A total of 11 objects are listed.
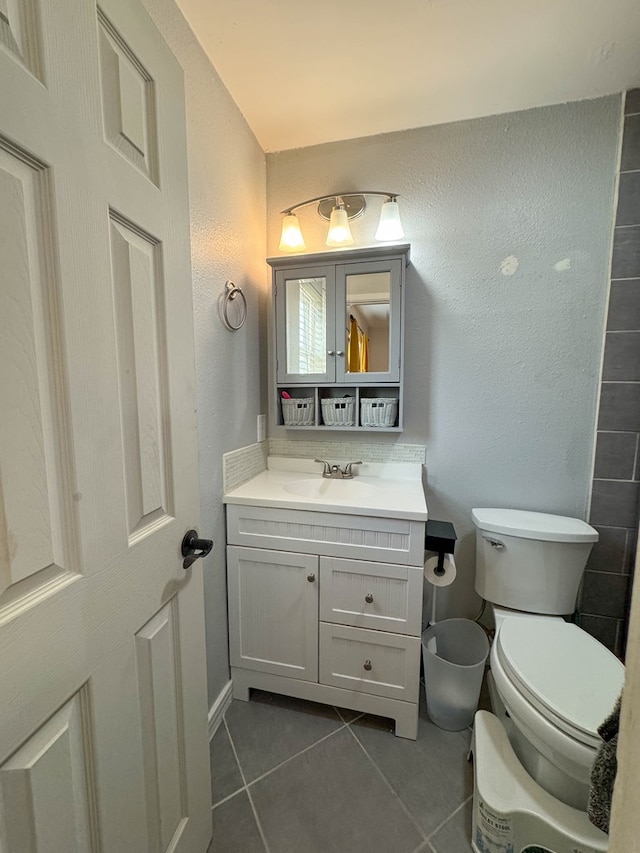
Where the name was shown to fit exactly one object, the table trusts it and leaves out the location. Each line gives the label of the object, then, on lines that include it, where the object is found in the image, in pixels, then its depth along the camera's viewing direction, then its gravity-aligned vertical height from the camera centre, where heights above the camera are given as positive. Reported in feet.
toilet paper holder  4.27 -1.93
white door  1.40 -0.23
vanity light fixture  4.93 +2.36
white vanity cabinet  4.00 -2.68
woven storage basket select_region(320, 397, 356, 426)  5.31 -0.41
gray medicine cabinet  4.94 +0.69
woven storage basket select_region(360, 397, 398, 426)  5.10 -0.40
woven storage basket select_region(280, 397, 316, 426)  5.41 -0.43
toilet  2.81 -2.58
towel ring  4.45 +1.09
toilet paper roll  4.29 -2.33
